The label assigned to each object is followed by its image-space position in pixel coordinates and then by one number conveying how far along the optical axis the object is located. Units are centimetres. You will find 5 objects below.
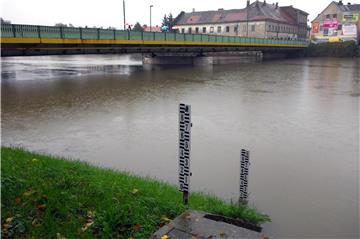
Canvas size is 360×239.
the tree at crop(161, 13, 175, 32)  11349
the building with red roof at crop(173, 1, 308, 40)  8570
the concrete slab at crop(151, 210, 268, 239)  417
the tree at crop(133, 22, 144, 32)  11510
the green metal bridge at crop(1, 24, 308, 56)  2462
